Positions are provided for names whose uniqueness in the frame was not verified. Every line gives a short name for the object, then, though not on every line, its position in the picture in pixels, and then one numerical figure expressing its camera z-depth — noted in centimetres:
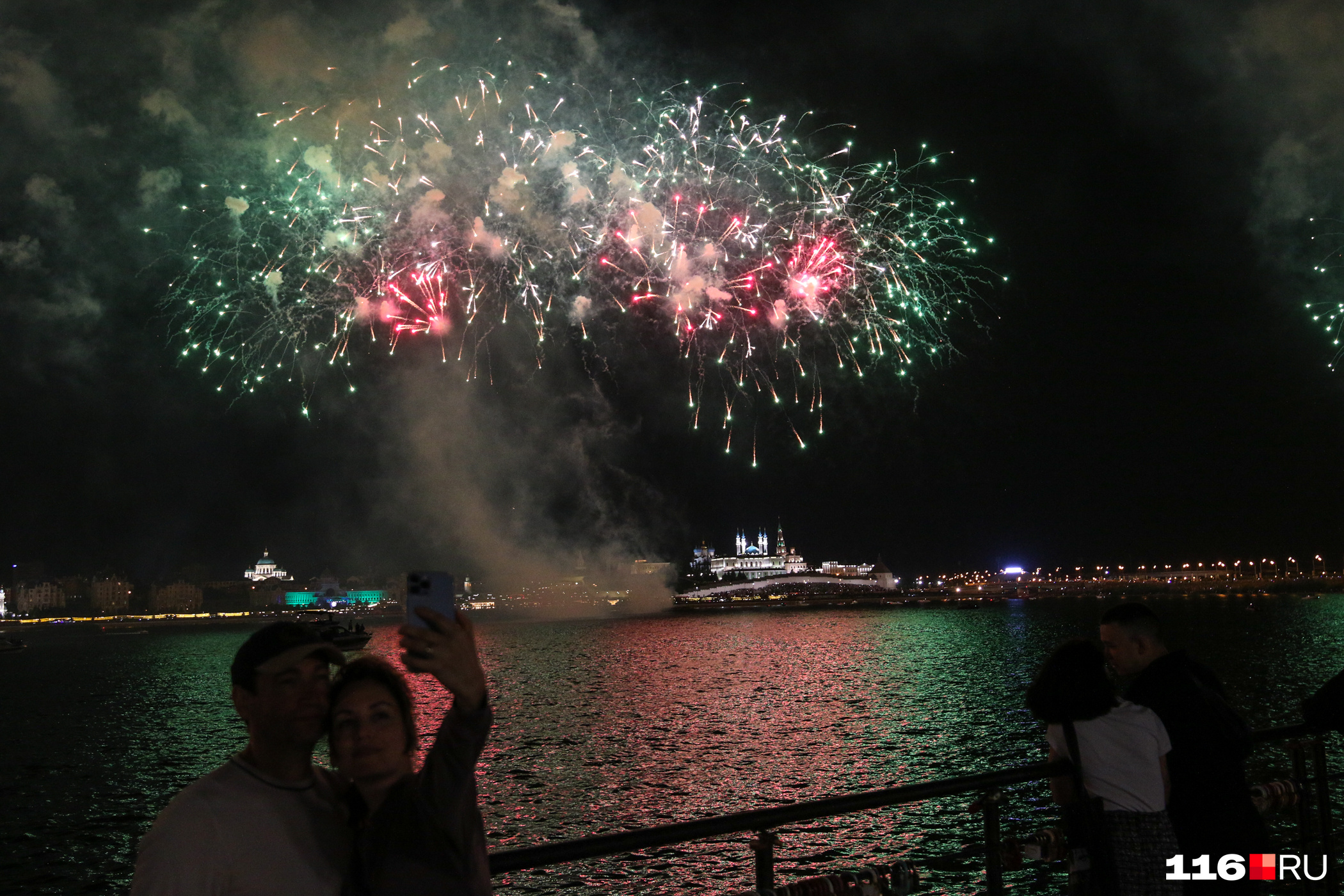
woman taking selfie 184
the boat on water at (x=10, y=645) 8850
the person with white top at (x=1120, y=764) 331
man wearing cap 202
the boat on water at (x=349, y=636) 7138
